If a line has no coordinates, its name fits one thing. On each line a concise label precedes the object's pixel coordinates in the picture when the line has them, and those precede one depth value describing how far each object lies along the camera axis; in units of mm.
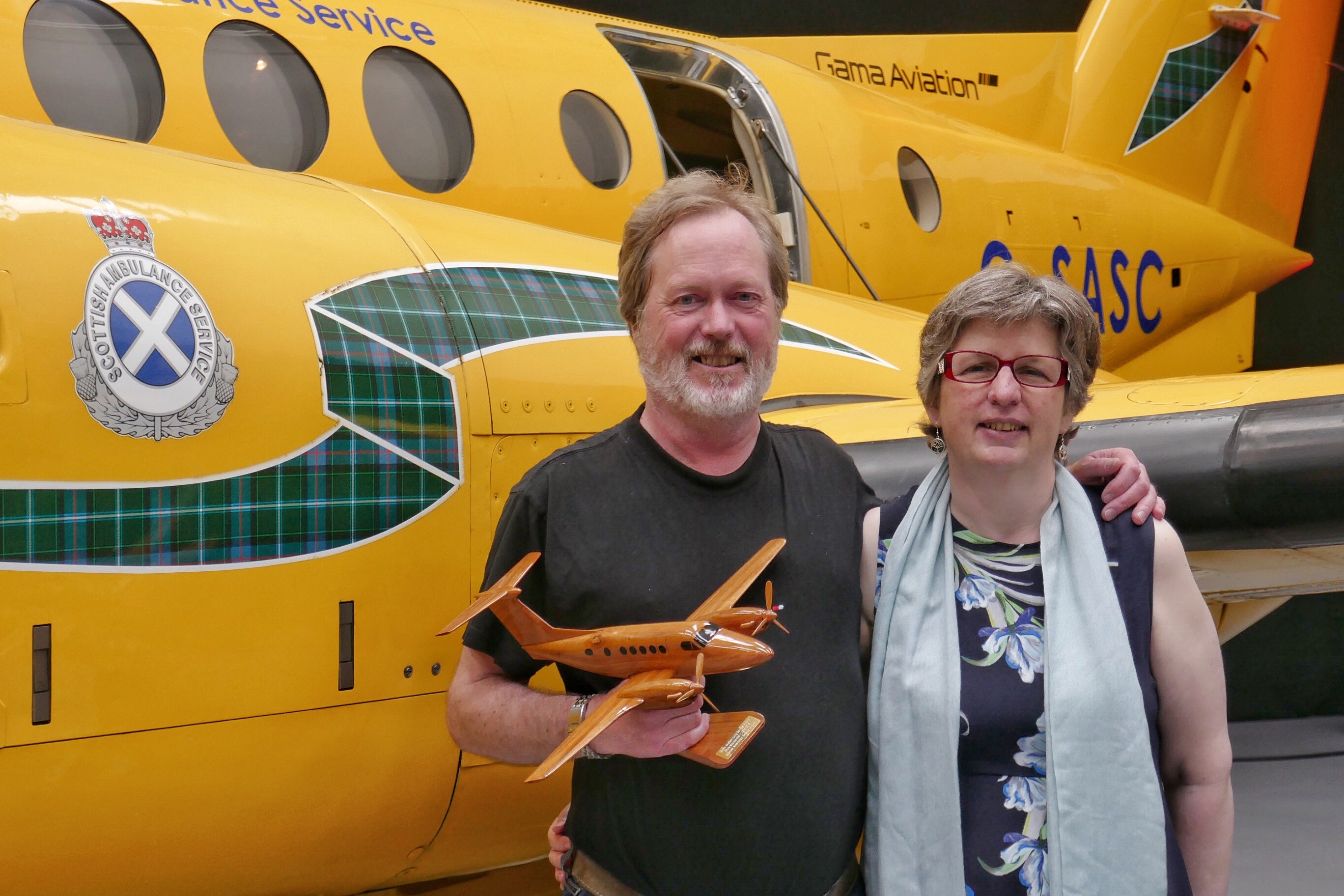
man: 1864
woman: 1846
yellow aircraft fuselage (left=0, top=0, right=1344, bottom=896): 2436
